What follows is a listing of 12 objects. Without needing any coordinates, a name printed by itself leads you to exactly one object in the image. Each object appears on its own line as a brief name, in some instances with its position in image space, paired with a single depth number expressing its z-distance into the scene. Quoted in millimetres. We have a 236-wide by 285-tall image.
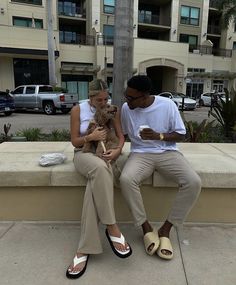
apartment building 20221
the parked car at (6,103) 12220
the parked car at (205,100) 21492
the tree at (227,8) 17419
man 2016
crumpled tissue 2427
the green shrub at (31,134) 4777
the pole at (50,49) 15130
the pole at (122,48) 4194
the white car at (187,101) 18150
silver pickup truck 13458
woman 1871
